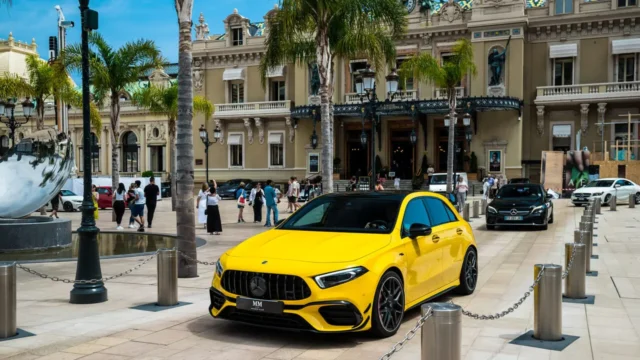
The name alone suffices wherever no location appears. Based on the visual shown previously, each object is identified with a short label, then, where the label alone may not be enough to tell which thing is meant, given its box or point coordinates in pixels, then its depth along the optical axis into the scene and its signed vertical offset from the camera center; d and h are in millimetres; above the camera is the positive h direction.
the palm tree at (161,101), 31672 +3609
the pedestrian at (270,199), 21359 -1185
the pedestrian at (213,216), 18672 -1572
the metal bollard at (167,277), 7996 -1521
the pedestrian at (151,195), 20297 -983
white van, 33522 -909
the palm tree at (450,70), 27703 +4666
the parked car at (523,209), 18812 -1375
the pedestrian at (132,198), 19983 -1072
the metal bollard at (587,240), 10664 -1342
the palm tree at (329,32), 17891 +4440
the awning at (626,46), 38562 +7967
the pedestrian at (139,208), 19750 -1399
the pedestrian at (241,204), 23344 -1487
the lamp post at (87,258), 8445 -1327
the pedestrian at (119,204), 20375 -1309
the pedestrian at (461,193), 26172 -1183
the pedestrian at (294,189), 26062 -1032
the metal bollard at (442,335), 4286 -1239
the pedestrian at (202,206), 20795 -1406
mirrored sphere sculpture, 15102 -138
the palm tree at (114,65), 25812 +4580
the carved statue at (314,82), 44625 +6533
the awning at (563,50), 40094 +8013
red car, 32438 -1567
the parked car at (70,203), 30719 -1901
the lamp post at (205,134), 35531 +2017
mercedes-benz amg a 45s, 5859 -1072
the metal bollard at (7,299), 6445 -1467
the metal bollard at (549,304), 6281 -1470
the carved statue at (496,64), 40344 +7126
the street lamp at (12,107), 27141 +2822
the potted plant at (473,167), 40750 -18
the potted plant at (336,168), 44909 -97
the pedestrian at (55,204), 23781 -1519
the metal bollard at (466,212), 22486 -1751
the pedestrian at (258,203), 22734 -1411
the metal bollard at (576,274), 8195 -1549
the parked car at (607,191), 29125 -1214
